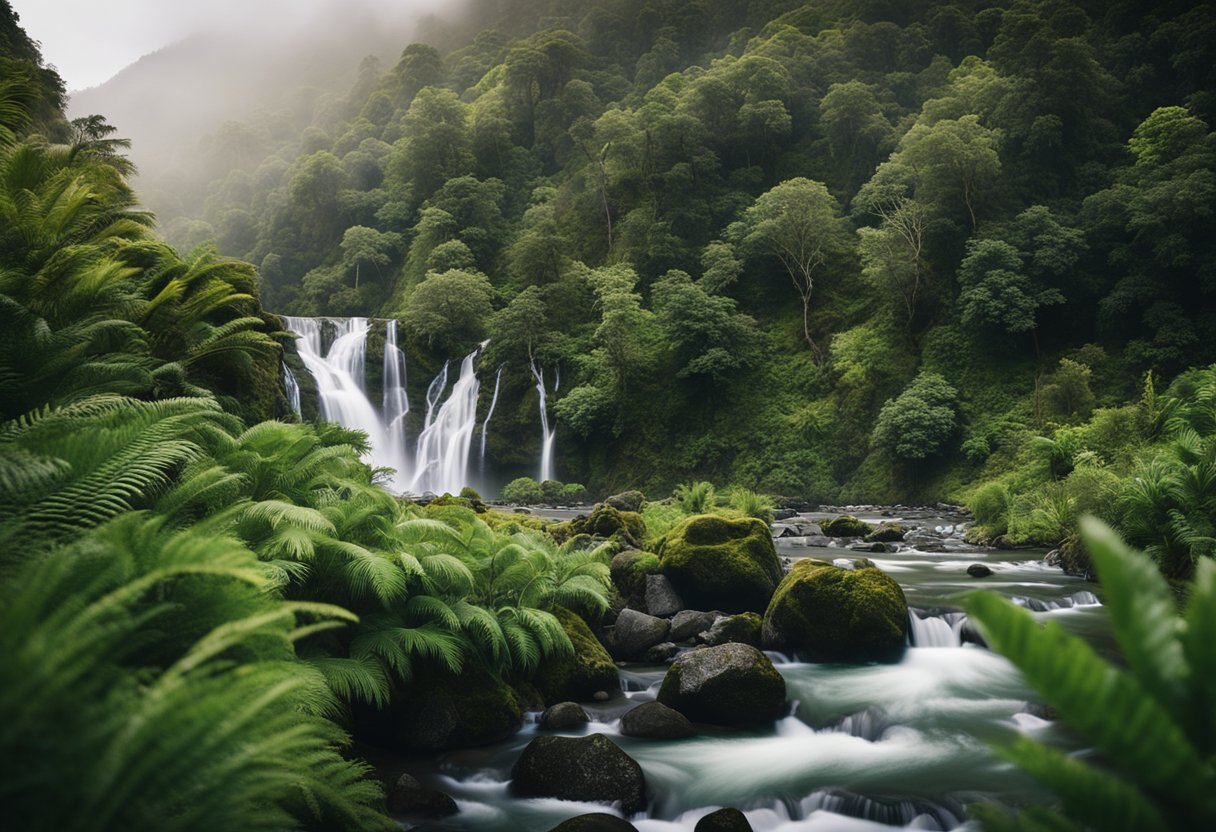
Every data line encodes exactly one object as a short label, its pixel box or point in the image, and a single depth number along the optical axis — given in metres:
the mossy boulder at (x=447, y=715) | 6.33
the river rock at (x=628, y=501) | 21.89
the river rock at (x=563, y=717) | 7.07
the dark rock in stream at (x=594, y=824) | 4.72
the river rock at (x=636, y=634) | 9.52
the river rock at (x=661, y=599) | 10.68
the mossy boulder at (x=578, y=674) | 7.80
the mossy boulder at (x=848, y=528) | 21.09
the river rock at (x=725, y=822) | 4.95
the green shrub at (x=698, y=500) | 20.62
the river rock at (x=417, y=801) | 5.39
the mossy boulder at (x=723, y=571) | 10.77
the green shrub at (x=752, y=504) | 21.91
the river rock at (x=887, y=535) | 19.67
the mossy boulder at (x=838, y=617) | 9.16
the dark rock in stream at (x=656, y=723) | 6.98
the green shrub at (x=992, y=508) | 19.30
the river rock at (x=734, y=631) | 9.60
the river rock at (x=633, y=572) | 11.09
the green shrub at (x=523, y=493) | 34.09
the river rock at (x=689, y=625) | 9.98
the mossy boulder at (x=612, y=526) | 13.56
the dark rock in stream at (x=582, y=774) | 5.72
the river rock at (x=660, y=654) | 9.31
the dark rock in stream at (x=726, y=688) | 7.27
